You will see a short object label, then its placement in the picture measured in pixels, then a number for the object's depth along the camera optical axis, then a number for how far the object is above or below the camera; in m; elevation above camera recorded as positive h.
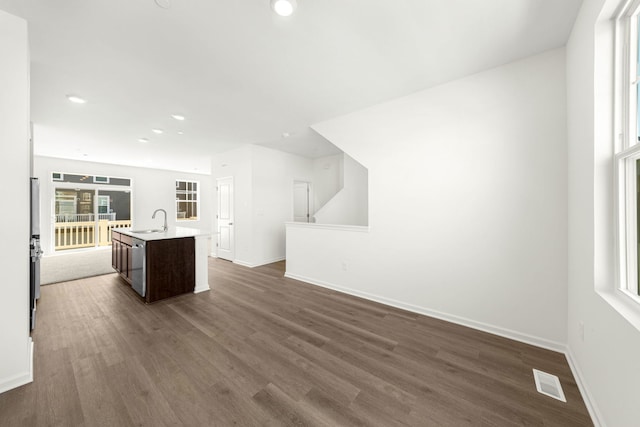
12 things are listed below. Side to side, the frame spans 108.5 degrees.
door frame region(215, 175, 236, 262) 5.61 -0.15
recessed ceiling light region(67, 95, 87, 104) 2.93 +1.48
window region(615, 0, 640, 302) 1.30 +0.35
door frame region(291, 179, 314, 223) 6.58 +0.39
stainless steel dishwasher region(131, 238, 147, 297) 3.13 -0.77
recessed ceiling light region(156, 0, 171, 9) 1.58 +1.45
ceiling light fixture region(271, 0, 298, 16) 1.58 +1.45
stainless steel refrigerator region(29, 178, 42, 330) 2.25 -0.26
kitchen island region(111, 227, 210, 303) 3.13 -0.73
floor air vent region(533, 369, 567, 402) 1.62 -1.27
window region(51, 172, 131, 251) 6.54 +0.13
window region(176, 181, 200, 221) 8.82 +0.48
